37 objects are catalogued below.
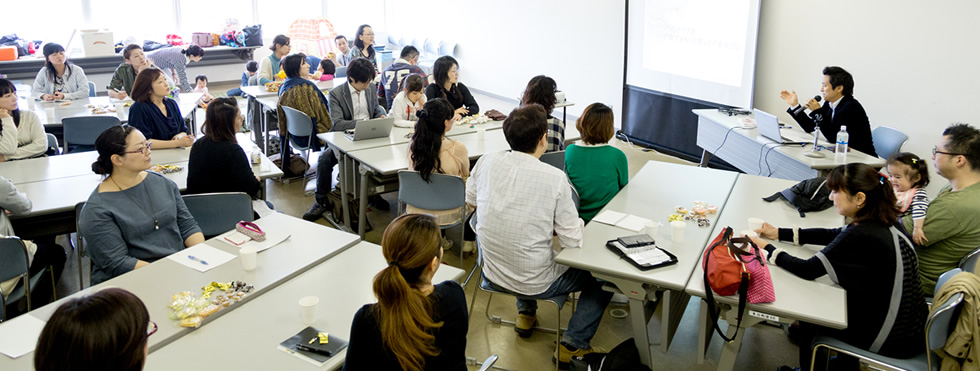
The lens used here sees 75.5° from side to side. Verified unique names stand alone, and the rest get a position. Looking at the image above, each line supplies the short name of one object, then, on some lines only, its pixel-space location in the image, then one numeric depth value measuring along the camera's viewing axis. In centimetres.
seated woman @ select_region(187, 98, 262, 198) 356
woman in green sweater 354
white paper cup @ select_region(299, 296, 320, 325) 225
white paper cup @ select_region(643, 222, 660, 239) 299
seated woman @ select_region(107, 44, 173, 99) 625
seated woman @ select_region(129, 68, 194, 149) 451
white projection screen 603
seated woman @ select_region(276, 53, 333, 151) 550
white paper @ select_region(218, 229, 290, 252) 284
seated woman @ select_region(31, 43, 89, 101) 609
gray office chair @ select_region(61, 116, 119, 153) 497
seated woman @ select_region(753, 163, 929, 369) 243
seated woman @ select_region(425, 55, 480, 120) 555
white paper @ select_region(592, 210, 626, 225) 323
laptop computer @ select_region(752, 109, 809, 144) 474
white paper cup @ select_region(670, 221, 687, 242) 299
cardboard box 955
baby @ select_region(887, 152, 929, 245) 327
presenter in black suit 460
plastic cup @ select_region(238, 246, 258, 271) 261
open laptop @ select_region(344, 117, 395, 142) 470
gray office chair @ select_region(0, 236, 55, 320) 271
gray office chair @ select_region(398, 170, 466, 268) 384
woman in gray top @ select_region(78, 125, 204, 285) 278
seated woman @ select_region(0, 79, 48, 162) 418
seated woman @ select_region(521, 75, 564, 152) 457
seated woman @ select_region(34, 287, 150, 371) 142
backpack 337
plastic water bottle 438
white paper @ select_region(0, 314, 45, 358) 204
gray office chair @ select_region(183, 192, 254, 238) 332
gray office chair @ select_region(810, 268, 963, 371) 228
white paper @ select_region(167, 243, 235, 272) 268
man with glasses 286
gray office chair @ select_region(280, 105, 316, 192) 544
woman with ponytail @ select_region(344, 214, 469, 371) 176
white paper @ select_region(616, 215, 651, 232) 316
